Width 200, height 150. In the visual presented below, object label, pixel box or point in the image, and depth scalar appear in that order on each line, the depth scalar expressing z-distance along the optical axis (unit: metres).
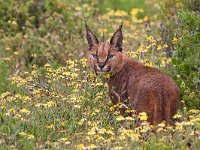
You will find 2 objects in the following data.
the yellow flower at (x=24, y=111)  16.44
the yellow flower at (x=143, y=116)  14.82
